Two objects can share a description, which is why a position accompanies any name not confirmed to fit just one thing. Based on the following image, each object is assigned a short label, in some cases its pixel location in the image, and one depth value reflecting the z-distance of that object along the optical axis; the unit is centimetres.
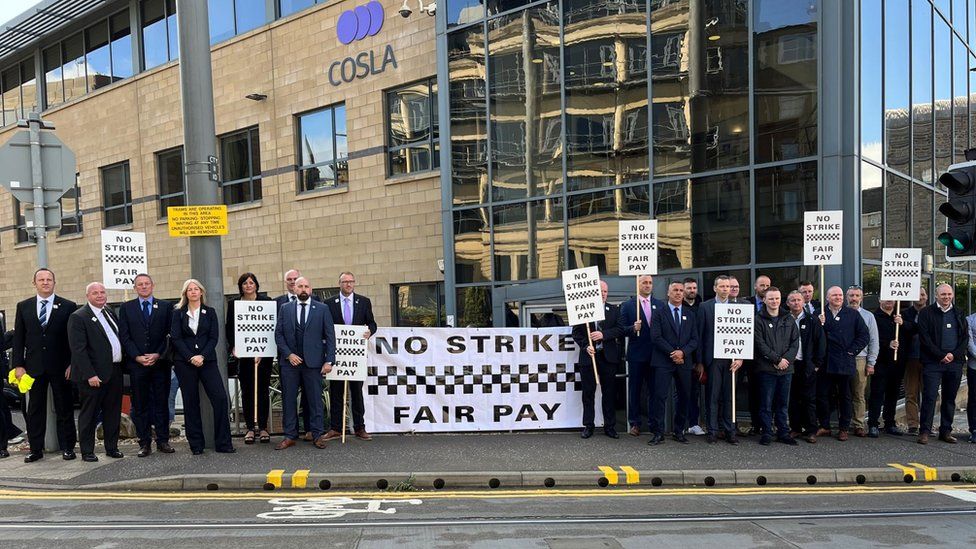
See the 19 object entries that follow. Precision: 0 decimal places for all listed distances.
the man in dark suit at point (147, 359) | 810
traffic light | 855
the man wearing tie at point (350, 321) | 912
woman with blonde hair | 810
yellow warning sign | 838
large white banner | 940
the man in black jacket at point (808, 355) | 887
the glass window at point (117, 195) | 2197
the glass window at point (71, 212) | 2342
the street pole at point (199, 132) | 841
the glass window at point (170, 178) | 2077
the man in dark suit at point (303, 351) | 852
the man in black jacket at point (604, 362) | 912
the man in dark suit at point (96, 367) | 787
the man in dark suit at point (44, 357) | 814
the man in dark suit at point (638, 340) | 911
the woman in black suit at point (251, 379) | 883
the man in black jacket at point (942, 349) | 887
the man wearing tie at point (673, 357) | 880
